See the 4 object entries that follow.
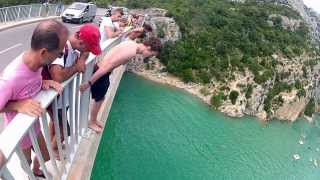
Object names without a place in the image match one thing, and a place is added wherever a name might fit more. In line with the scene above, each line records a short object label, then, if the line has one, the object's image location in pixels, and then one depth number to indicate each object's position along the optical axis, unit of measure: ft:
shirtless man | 11.13
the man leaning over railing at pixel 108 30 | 14.13
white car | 61.61
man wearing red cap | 8.83
